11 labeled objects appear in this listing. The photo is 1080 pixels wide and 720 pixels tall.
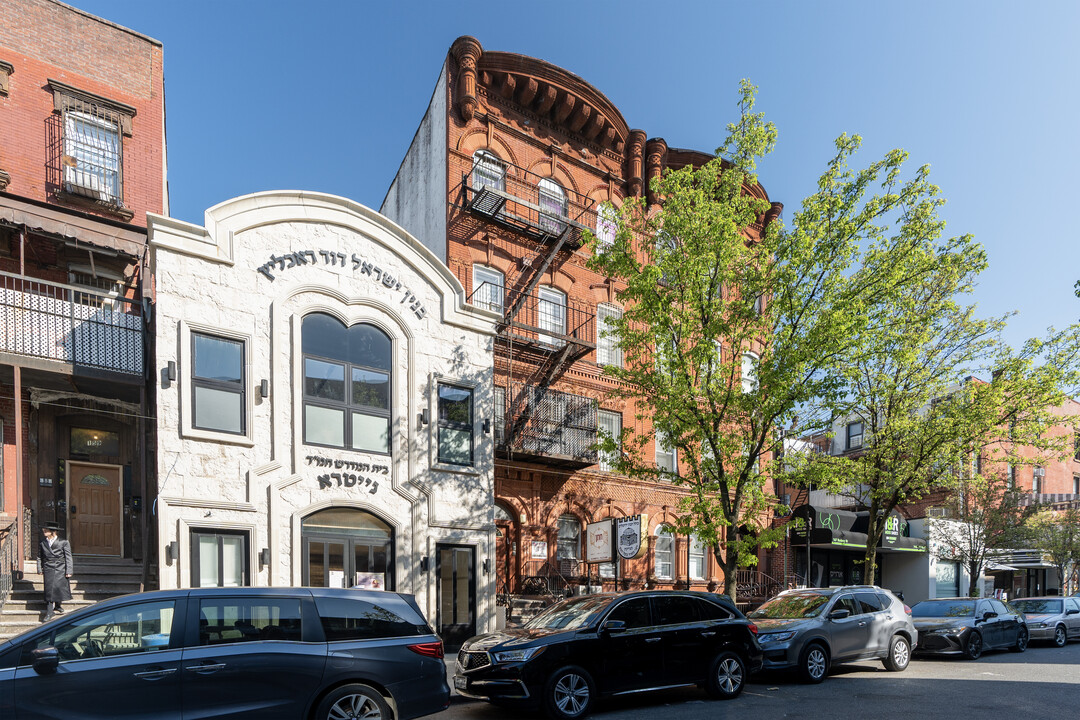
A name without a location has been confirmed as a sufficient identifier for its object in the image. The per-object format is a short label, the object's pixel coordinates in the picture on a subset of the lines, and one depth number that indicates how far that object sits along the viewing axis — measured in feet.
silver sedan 62.59
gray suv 40.42
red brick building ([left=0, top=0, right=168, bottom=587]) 45.11
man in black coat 39.01
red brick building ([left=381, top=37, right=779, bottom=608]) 64.95
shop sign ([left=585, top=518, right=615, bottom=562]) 56.44
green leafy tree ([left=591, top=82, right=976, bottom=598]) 50.62
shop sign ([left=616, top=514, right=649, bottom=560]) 53.57
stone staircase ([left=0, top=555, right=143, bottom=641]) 39.11
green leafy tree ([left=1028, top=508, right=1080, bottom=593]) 96.17
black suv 31.19
